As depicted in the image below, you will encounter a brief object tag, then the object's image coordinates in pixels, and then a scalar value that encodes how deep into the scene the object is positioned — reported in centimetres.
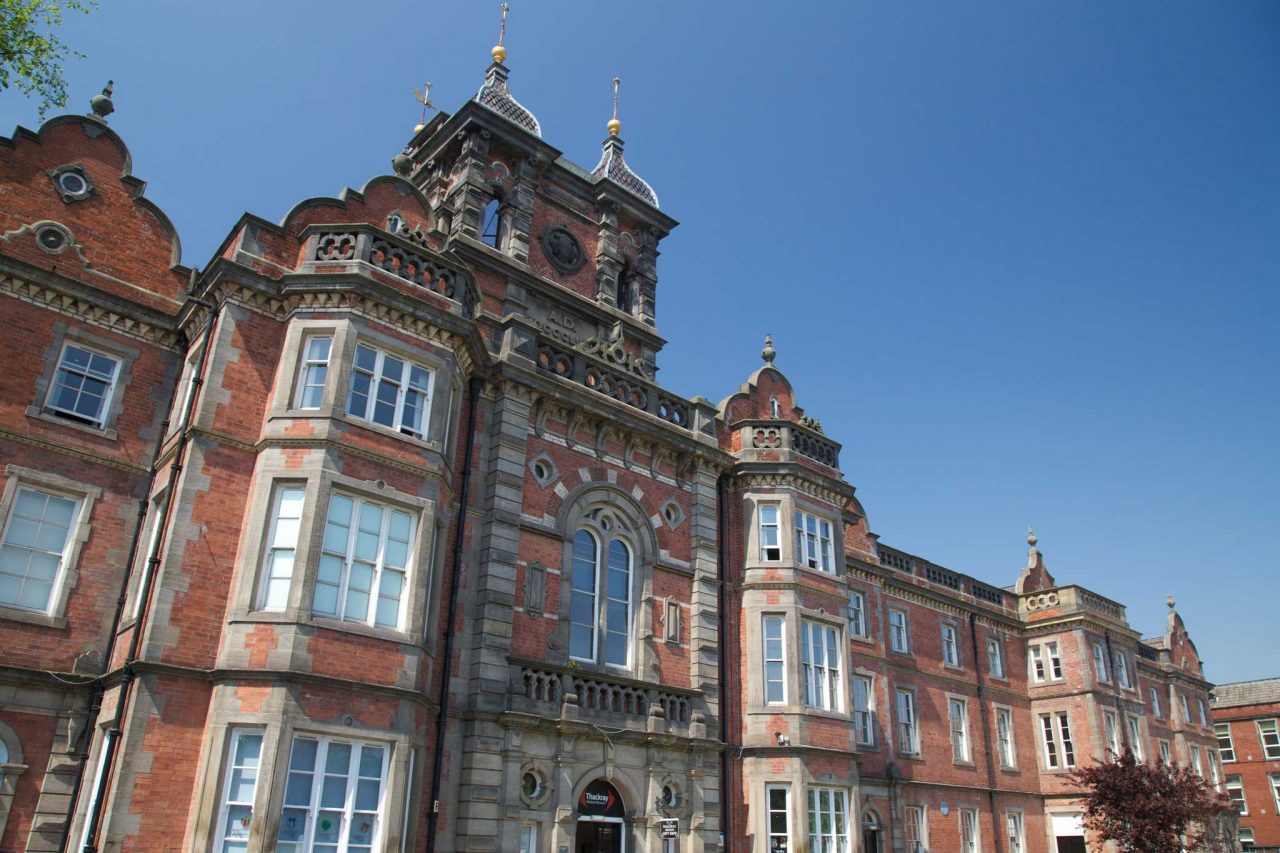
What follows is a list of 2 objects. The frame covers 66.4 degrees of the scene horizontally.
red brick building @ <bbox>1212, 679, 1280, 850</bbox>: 5181
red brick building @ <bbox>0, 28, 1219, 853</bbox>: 1532
